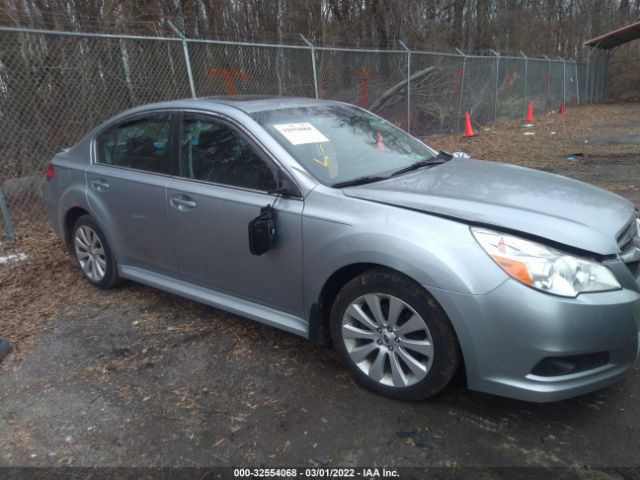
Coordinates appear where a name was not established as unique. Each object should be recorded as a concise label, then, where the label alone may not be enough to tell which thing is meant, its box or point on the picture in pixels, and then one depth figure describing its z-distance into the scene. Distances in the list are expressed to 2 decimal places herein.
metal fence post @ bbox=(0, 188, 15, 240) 5.63
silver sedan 2.32
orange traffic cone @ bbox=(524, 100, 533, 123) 16.84
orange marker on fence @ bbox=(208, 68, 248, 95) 8.24
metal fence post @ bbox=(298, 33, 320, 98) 8.60
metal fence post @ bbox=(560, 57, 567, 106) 21.28
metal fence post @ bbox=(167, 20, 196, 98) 6.91
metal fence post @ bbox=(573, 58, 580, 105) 23.12
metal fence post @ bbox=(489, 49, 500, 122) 14.57
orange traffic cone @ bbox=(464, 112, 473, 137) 12.89
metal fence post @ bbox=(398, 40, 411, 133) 11.10
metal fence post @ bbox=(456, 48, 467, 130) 13.10
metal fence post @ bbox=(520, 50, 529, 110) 16.88
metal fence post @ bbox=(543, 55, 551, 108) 19.47
